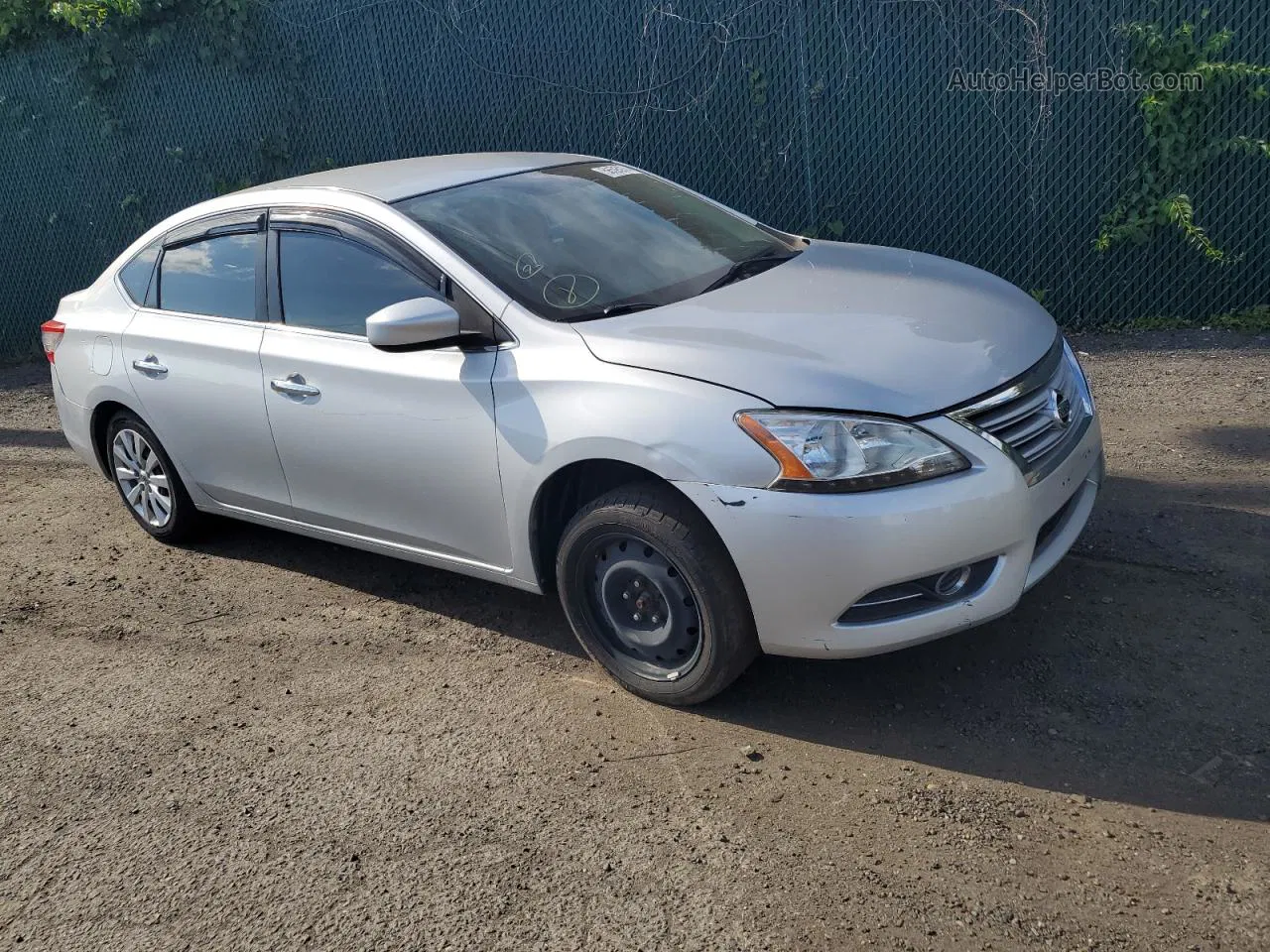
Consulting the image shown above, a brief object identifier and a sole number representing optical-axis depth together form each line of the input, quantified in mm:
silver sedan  3564
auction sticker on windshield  5371
